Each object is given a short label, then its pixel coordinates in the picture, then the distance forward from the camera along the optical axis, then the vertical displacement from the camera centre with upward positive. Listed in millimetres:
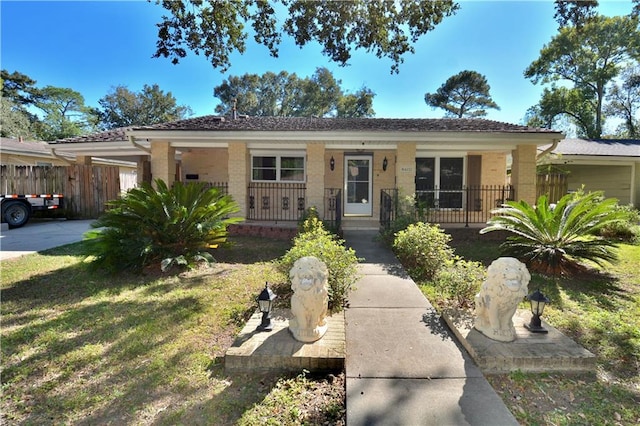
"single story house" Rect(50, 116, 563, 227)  9508 +1358
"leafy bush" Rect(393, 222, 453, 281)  5754 -999
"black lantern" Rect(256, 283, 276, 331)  3531 -1249
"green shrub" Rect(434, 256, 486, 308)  4238 -1158
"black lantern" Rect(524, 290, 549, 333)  3489 -1268
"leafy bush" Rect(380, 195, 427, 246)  7562 -477
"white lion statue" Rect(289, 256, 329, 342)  3227 -1043
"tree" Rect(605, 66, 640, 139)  26734 +9001
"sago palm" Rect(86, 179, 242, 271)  5777 -637
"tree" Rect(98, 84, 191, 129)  38812 +11269
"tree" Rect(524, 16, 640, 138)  23203 +11267
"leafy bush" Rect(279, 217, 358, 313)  4289 -937
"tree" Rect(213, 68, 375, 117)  37281 +12291
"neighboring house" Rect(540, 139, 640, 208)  15141 +1677
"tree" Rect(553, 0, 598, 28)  5883 +3578
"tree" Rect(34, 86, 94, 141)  33438 +9655
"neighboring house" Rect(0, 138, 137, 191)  14758 +1988
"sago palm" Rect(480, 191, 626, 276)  5836 -652
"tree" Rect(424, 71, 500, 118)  33438 +11287
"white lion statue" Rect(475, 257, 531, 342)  3162 -1031
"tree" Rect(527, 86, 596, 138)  27720 +8324
